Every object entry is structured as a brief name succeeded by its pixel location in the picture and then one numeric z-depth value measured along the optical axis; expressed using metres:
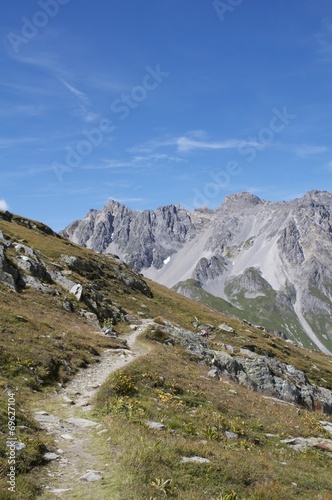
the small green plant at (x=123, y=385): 20.45
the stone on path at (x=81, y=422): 16.43
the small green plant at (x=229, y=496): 10.73
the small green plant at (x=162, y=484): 10.87
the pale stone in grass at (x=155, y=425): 16.35
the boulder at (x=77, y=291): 49.63
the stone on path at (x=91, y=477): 11.38
